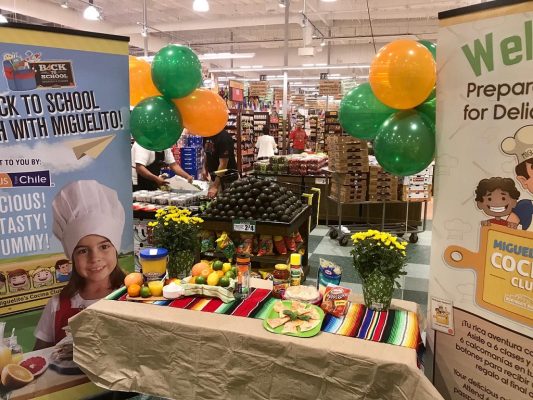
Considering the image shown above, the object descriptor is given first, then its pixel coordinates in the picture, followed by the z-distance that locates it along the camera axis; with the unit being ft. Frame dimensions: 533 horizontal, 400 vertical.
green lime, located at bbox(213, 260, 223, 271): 9.57
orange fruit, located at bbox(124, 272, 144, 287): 9.05
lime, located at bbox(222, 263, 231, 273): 9.57
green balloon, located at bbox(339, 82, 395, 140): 9.24
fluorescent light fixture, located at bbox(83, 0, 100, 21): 30.86
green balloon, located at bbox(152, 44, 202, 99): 9.77
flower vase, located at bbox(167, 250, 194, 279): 10.04
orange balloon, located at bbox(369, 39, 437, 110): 7.59
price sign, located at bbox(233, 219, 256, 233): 13.61
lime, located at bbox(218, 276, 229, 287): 8.91
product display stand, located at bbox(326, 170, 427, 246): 23.18
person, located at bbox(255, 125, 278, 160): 40.63
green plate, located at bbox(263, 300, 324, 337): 7.25
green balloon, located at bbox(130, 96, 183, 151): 9.93
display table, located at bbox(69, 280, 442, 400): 6.72
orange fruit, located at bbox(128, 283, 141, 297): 8.85
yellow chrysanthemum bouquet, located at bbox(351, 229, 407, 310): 8.05
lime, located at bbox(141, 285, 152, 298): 8.82
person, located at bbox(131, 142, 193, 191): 18.02
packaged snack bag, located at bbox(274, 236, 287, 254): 14.34
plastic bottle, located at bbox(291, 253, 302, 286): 9.04
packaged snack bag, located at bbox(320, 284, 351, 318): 8.04
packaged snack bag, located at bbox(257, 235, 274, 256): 14.23
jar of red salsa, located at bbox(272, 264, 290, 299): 9.20
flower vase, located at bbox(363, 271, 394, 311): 8.14
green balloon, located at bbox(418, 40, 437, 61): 8.53
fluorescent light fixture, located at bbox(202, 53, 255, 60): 42.24
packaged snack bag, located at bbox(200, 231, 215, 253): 14.34
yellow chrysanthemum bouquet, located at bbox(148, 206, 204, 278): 9.98
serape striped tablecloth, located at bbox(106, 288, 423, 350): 7.34
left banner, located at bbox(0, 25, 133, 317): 8.43
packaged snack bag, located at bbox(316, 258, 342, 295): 9.22
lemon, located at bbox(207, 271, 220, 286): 8.93
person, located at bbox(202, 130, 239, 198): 22.46
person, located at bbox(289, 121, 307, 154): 47.00
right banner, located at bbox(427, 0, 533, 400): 6.25
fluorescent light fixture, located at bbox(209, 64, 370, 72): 37.08
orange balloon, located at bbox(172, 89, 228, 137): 10.64
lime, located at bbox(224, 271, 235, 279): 9.16
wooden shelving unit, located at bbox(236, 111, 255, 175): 44.86
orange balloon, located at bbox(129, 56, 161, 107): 10.61
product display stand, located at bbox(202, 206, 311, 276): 13.35
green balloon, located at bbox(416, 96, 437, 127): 8.32
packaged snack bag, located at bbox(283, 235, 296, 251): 14.58
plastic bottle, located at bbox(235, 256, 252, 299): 8.84
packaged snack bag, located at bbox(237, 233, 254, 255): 14.05
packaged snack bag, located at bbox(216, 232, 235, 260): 13.70
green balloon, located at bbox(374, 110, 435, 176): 7.78
